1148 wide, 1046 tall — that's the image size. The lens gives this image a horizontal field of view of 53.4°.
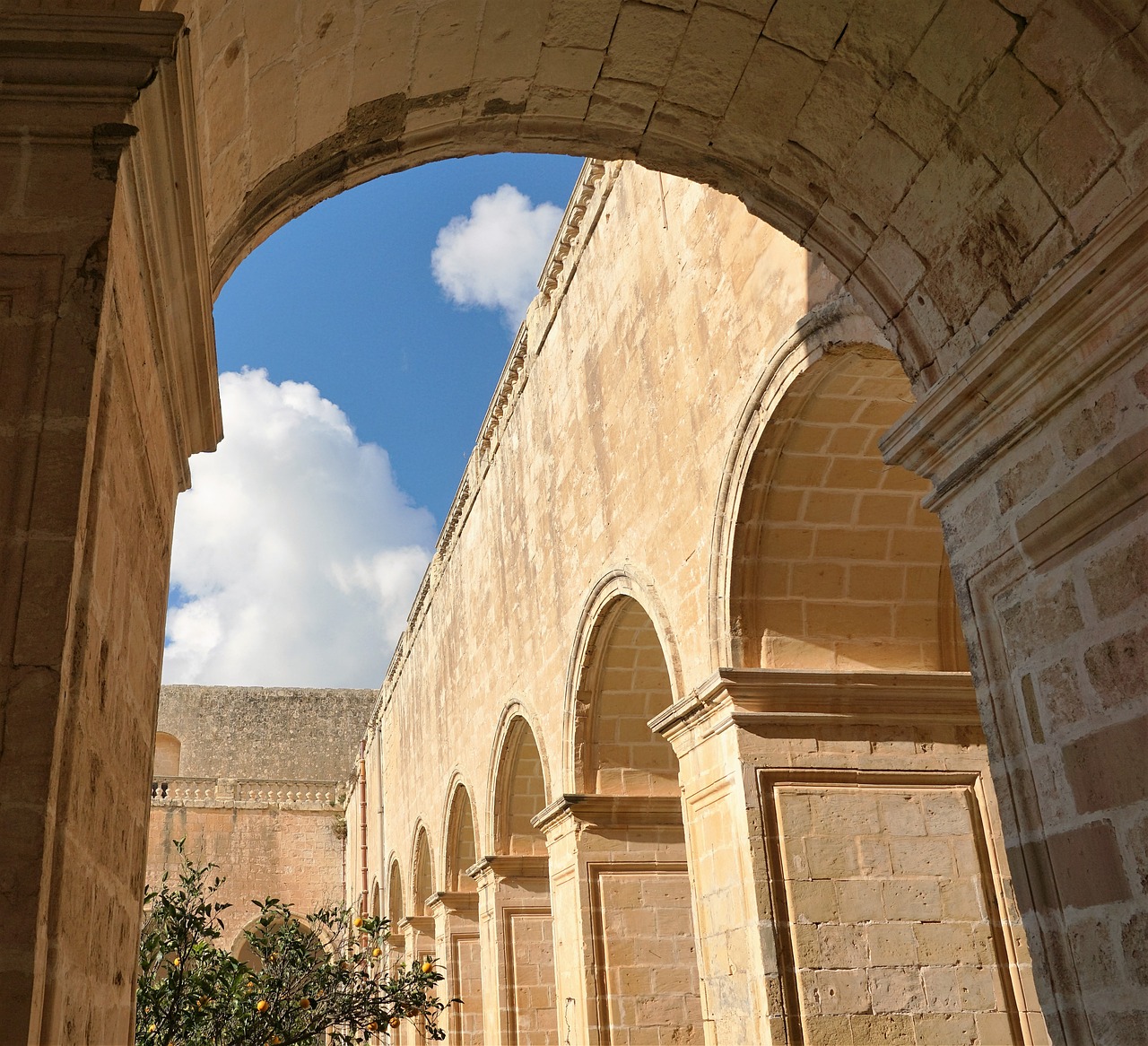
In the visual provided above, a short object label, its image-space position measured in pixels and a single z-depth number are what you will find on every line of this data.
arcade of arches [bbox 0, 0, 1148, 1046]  2.17
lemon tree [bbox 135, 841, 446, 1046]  4.86
